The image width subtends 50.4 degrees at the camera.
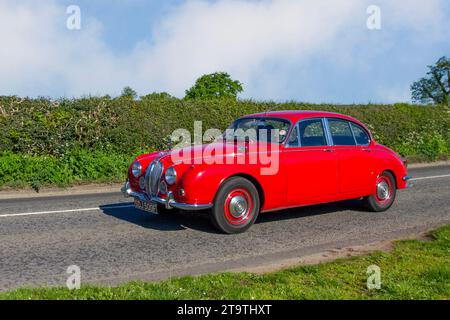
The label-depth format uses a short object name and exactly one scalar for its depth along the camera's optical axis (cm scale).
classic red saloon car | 665
